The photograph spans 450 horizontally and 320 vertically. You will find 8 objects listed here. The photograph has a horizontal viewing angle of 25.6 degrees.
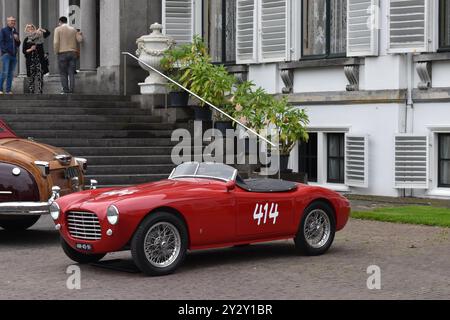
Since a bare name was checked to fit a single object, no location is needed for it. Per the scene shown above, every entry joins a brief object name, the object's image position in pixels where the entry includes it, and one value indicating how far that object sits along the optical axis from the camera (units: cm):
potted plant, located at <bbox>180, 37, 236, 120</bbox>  2089
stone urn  2278
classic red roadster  1044
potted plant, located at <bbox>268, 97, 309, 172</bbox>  1954
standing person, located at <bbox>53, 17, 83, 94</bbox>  2427
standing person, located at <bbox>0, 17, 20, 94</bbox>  2353
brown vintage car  1303
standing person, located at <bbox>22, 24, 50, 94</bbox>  2605
